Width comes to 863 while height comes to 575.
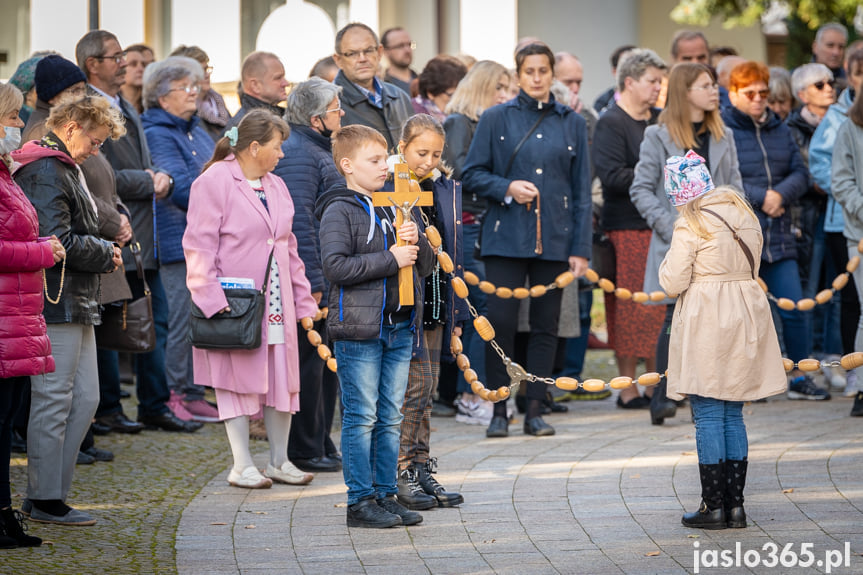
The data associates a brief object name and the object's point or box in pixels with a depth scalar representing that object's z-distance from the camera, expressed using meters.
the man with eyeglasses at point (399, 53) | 20.61
